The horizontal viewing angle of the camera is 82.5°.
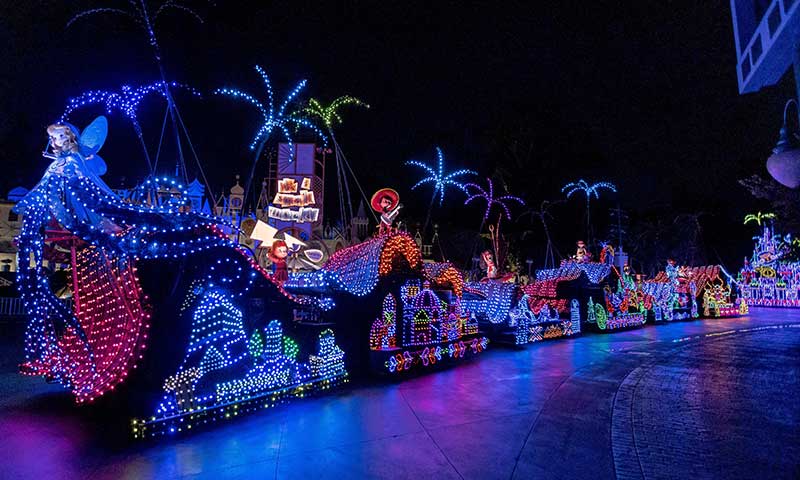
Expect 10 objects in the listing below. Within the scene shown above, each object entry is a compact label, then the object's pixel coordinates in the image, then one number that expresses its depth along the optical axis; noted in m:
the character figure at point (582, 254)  18.41
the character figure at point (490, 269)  14.80
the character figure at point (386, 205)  9.53
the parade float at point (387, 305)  8.67
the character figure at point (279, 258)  9.30
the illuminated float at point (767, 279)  35.59
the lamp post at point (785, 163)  4.32
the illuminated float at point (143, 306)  5.46
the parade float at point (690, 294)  22.00
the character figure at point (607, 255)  19.20
